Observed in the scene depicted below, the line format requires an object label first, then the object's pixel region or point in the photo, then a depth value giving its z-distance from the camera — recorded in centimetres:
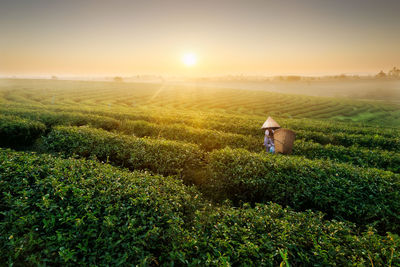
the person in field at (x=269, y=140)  1022
